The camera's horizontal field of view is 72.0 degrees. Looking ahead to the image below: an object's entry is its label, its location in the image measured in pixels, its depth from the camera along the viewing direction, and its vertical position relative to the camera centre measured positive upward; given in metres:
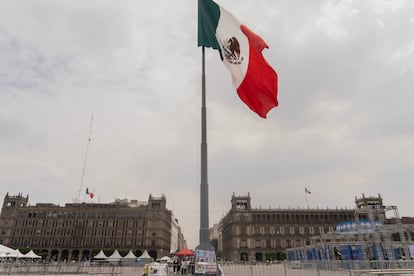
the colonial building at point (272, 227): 91.00 +7.38
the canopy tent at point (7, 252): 33.31 +0.30
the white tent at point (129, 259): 53.84 -1.10
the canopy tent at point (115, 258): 52.44 -0.77
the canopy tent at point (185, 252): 35.31 +0.08
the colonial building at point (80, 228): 91.31 +7.99
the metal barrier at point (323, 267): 23.67 -1.52
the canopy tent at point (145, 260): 49.85 -1.11
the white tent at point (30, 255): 50.62 -0.09
